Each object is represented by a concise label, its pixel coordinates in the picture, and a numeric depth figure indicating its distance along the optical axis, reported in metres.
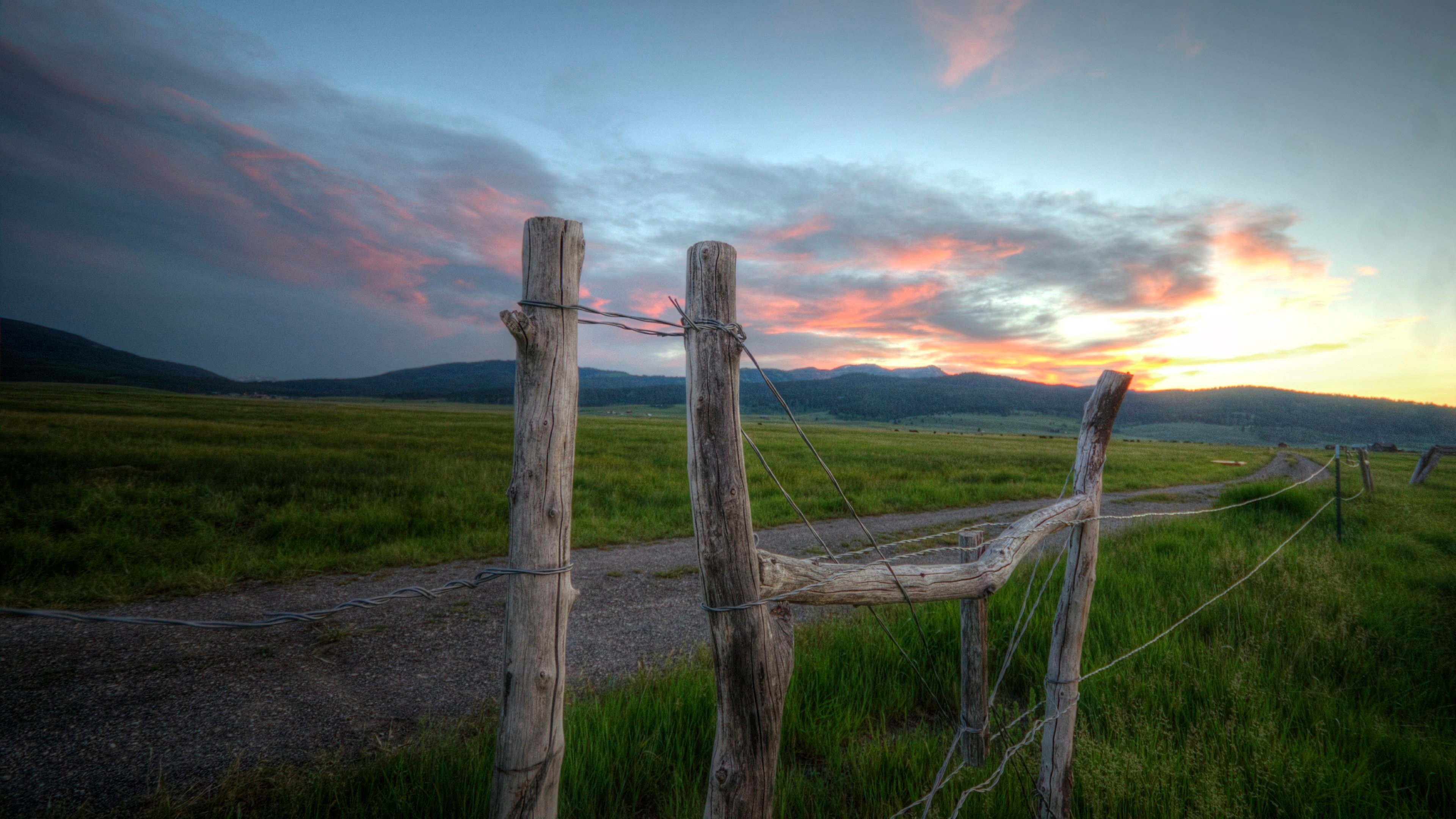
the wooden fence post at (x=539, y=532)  2.34
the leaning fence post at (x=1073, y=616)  3.23
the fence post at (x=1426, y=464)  18.48
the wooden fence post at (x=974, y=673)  3.54
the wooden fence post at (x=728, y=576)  2.33
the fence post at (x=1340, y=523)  8.62
